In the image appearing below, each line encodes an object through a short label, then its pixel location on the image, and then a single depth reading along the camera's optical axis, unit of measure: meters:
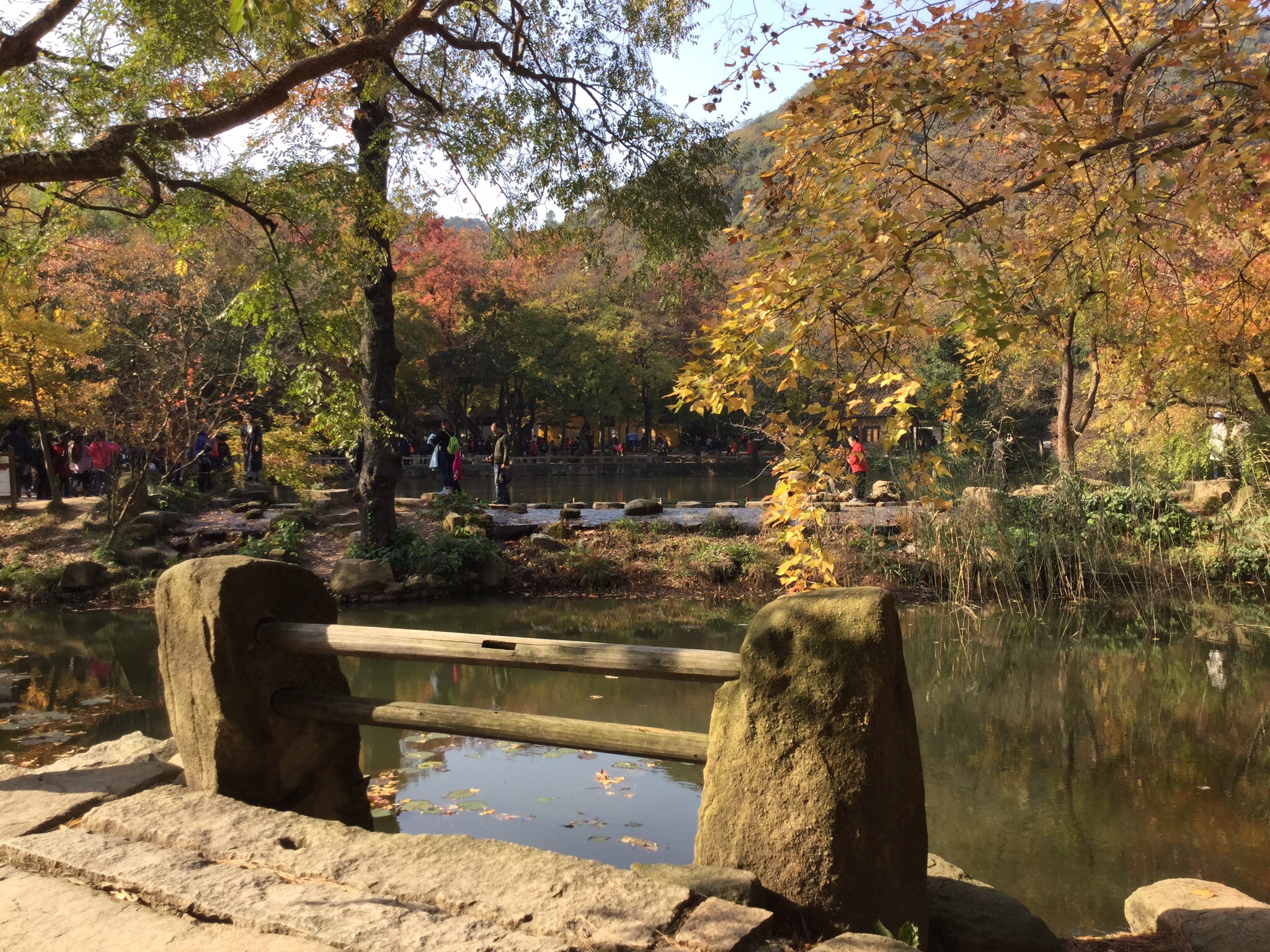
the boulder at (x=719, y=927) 2.36
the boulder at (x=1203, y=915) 3.42
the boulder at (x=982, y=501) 11.79
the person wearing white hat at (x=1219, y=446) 13.12
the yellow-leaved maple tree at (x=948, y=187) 3.80
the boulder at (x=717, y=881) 2.66
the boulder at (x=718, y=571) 13.84
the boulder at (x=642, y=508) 17.64
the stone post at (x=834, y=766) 2.71
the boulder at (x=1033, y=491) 12.60
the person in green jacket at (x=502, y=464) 19.20
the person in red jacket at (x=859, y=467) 16.64
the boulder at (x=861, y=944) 2.30
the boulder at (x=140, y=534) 14.25
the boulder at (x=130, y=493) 14.33
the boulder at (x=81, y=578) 12.88
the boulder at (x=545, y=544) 14.91
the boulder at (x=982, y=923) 3.13
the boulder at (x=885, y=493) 18.67
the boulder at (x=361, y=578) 12.96
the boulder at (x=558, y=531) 15.55
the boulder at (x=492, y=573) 13.75
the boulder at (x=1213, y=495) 13.89
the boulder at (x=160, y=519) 14.64
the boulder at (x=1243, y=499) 12.16
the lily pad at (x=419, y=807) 5.46
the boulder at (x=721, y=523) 15.71
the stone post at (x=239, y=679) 3.51
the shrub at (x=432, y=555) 13.44
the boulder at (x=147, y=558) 13.69
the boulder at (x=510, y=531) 15.59
